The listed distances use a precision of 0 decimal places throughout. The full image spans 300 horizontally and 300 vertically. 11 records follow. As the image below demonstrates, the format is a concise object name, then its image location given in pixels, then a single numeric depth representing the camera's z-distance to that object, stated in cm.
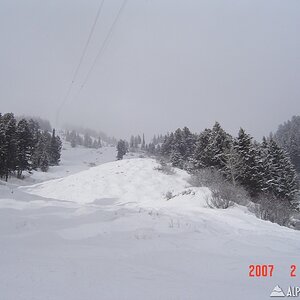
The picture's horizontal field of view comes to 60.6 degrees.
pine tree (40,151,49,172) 6212
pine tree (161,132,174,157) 7454
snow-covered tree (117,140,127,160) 10548
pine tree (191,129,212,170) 3800
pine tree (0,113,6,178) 3803
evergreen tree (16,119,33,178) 4568
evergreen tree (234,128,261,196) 3158
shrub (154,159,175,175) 3919
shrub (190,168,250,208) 1909
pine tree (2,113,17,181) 3916
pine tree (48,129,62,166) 7775
